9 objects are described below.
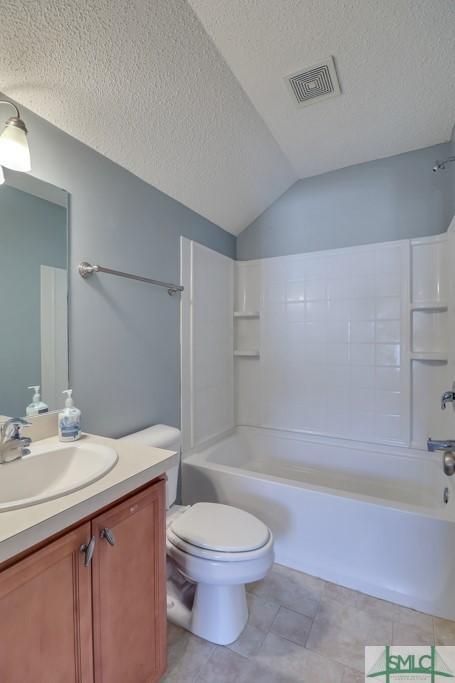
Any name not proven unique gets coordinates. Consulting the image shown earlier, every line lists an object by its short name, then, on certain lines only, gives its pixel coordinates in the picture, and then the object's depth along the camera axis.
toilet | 1.18
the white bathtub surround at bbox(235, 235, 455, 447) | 2.02
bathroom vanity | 0.63
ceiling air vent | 1.39
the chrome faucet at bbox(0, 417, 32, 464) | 0.94
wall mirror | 1.10
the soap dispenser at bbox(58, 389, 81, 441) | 1.16
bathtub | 1.40
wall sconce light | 0.97
